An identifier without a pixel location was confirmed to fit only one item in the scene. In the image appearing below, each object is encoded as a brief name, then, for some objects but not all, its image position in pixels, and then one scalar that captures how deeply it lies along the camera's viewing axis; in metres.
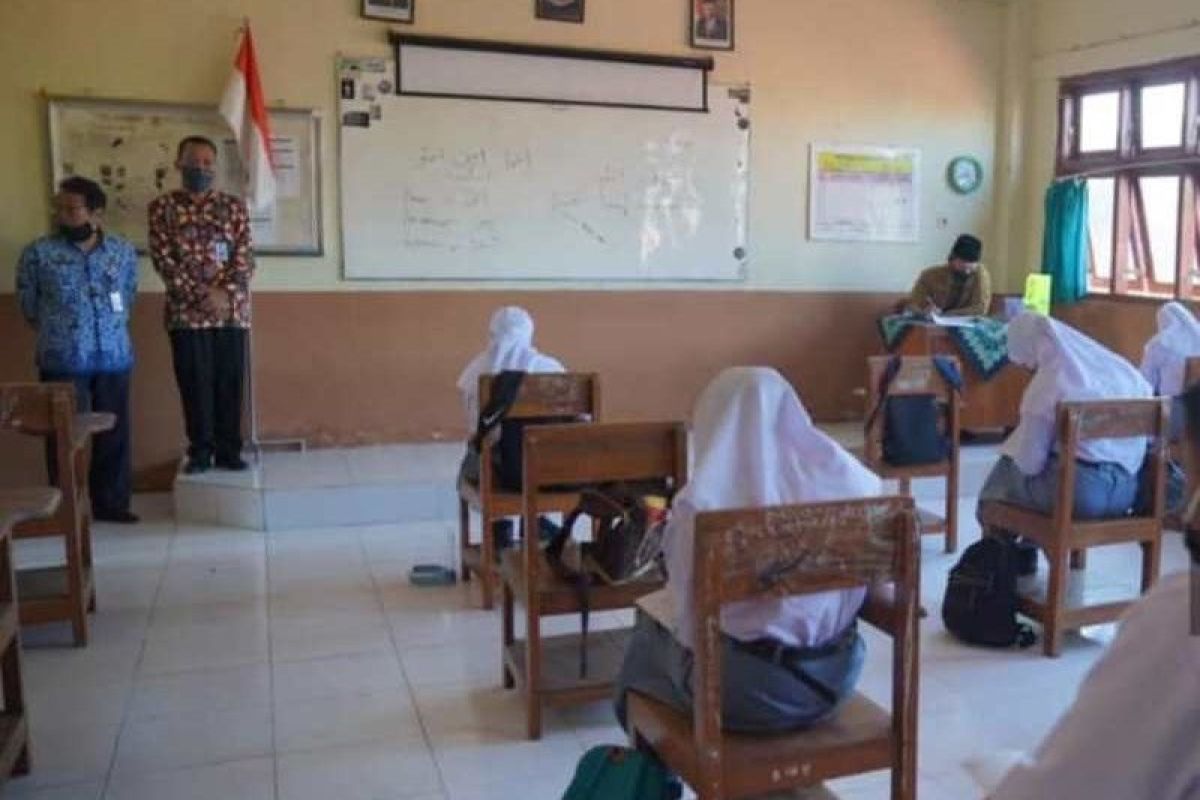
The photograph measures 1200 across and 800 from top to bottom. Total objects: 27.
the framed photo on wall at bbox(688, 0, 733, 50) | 6.19
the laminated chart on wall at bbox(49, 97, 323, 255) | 5.20
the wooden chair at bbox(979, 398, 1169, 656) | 3.28
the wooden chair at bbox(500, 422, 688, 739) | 2.69
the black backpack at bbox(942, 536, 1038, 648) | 3.49
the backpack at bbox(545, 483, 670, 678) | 2.65
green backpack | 1.92
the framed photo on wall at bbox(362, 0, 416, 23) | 5.59
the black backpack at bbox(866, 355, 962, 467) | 4.41
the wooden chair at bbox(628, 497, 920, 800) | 1.82
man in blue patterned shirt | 4.61
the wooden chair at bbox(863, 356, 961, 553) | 4.30
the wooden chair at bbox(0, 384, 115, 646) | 3.31
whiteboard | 5.71
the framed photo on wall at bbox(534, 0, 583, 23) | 5.88
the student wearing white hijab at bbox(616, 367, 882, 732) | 1.95
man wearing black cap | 6.43
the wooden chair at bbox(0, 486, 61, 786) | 2.52
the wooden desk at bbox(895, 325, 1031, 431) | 6.01
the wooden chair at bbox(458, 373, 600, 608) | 3.64
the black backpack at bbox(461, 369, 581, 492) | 3.59
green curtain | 6.52
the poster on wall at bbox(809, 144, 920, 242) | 6.62
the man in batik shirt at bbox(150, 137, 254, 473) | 4.89
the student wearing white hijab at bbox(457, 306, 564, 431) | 4.02
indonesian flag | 5.27
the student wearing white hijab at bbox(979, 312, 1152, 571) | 3.42
